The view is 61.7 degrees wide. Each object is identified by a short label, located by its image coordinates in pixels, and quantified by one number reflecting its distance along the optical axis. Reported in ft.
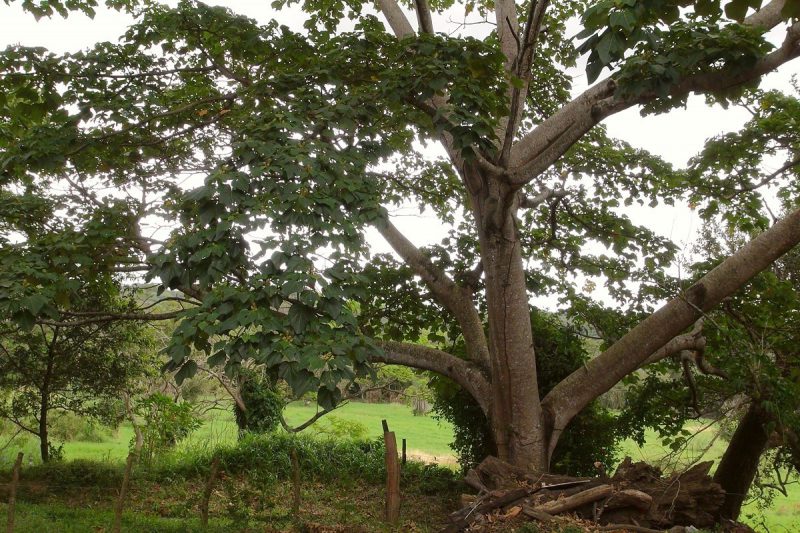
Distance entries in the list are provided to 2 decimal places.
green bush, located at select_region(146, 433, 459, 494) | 38.06
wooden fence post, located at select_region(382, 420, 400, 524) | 24.66
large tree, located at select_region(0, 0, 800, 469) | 13.79
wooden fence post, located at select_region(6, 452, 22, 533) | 19.43
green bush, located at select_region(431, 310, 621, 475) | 32.48
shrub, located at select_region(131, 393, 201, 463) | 40.34
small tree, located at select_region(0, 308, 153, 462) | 36.50
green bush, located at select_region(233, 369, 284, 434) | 47.14
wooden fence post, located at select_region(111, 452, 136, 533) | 20.15
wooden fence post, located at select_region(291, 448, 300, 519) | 27.45
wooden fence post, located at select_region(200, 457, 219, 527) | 25.32
